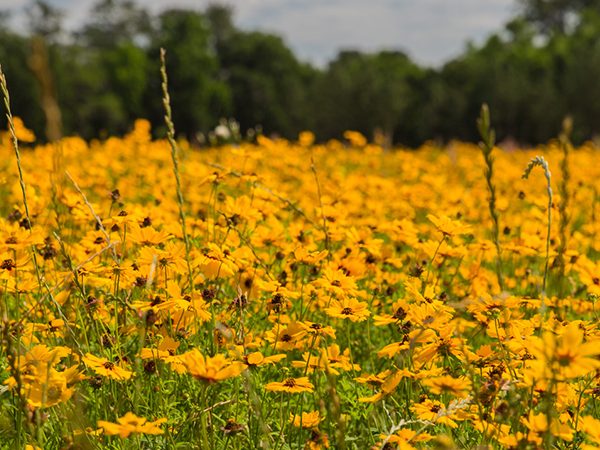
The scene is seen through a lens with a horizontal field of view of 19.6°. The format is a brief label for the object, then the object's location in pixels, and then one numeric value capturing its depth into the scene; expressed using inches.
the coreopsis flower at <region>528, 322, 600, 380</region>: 60.7
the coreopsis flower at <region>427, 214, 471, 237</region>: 79.3
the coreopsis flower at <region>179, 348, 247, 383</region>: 61.8
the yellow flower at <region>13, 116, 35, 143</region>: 126.0
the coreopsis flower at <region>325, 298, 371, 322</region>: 71.7
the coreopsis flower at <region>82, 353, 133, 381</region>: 66.6
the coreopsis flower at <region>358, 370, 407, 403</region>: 67.4
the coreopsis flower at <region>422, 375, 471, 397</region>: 64.1
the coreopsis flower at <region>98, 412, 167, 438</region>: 61.3
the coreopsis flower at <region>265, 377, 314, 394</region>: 67.7
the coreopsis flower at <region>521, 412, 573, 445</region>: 62.7
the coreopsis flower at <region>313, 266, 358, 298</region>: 73.4
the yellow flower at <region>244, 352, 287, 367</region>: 68.0
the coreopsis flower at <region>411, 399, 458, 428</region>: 66.9
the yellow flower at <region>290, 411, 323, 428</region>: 68.9
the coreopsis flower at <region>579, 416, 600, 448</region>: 61.8
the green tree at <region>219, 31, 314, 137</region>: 1594.5
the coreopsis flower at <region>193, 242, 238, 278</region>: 74.1
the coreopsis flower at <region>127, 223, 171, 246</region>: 75.7
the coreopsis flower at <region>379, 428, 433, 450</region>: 64.3
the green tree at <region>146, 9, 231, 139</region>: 1406.3
